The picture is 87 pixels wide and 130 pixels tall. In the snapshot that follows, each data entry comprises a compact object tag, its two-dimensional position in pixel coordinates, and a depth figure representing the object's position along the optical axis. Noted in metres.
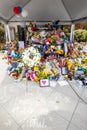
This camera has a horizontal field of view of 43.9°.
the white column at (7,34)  4.67
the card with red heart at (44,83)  2.31
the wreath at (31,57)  2.32
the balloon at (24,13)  3.48
